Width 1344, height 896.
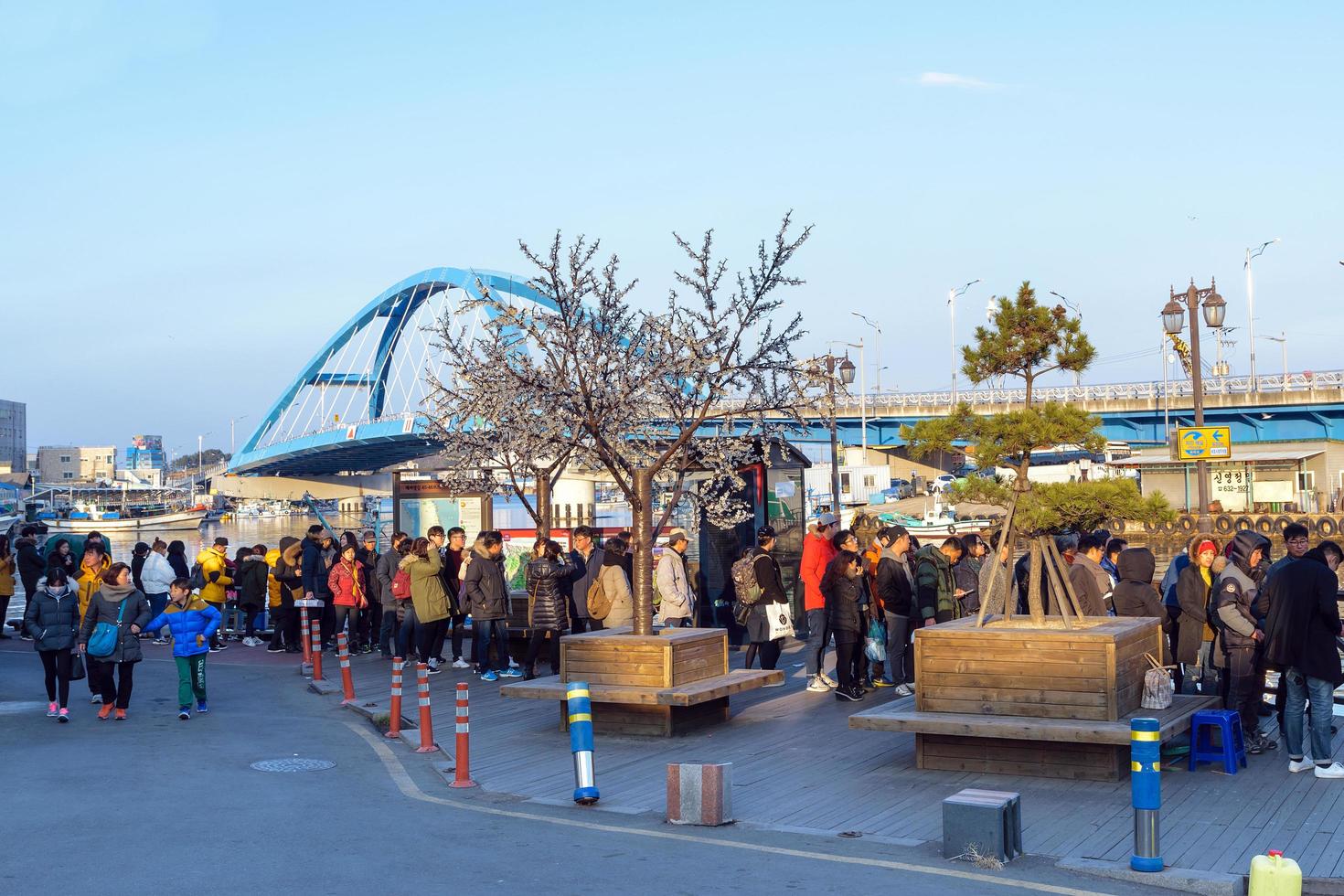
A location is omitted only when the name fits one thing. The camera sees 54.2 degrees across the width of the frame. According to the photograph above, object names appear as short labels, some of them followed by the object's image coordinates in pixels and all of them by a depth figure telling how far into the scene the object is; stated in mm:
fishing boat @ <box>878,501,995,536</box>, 54344
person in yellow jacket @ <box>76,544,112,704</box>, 14708
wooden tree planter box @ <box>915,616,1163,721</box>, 9430
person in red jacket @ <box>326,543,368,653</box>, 19000
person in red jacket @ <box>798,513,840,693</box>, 14602
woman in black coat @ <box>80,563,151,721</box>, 13289
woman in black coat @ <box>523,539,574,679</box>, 14898
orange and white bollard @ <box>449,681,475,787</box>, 10008
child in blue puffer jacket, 13750
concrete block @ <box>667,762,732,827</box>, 8570
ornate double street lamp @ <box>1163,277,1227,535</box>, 25469
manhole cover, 10844
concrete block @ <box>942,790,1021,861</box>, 7457
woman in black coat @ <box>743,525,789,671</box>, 14836
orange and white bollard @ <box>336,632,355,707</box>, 14750
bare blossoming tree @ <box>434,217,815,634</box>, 13133
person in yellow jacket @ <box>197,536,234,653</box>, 20172
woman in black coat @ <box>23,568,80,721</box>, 13172
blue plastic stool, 9673
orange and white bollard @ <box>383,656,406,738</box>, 12336
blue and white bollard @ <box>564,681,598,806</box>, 9094
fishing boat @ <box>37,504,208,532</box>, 101375
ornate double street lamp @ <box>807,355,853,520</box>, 20422
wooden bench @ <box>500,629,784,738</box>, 11797
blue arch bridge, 62562
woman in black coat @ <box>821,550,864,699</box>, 13703
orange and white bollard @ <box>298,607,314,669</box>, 18219
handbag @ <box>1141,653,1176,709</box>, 9758
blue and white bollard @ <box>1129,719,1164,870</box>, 7164
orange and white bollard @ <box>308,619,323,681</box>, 16562
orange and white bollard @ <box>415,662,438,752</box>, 11366
